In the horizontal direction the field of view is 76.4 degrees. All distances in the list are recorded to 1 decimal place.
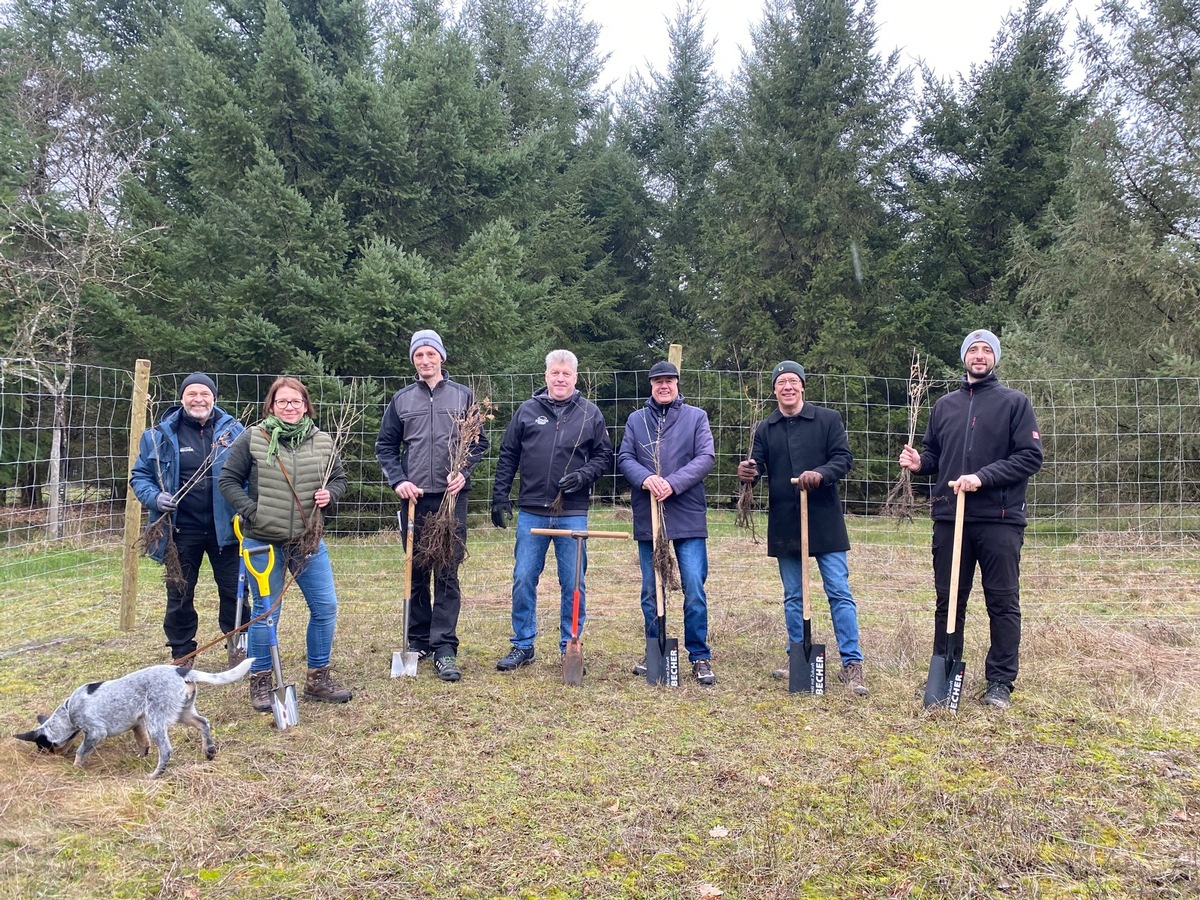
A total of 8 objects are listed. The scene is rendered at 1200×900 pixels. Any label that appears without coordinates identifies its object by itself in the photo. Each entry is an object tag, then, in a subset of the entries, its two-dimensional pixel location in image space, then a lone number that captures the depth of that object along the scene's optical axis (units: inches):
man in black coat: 161.3
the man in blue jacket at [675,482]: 165.6
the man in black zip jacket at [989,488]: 146.2
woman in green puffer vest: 143.3
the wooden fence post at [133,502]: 207.0
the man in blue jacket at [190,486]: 162.7
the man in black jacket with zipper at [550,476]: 172.6
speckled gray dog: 120.3
